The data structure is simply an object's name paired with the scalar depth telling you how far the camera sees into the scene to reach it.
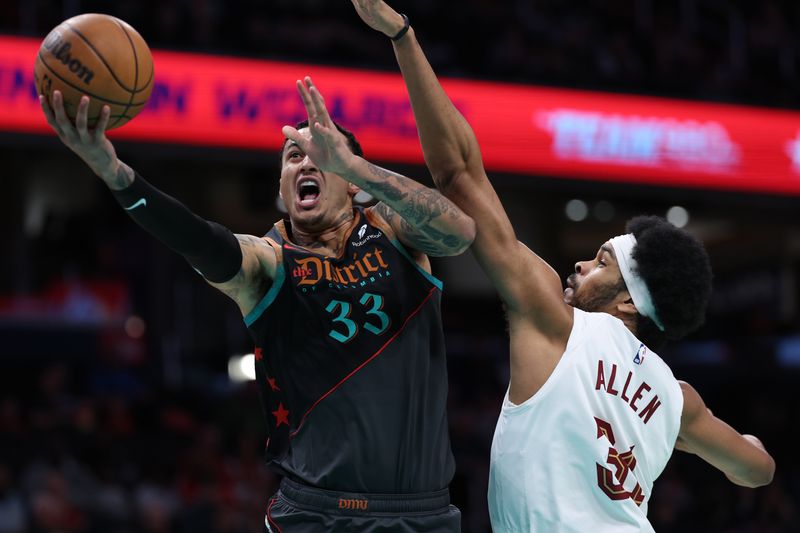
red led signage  10.66
